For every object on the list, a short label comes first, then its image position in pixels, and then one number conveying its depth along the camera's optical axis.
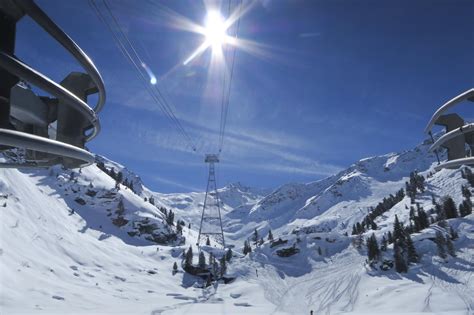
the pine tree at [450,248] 94.38
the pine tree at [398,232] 109.44
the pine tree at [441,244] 93.60
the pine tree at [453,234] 106.88
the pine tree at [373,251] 100.06
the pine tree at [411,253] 93.00
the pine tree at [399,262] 87.28
